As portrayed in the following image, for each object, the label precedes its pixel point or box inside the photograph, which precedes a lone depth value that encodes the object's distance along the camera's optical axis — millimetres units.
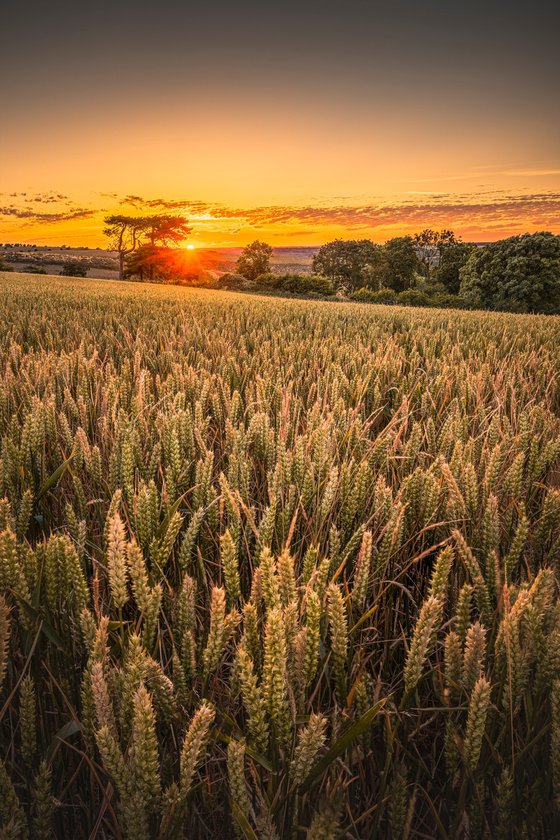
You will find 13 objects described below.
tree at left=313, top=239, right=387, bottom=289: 71375
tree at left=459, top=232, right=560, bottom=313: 43219
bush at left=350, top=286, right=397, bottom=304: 41375
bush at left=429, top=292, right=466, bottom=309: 41844
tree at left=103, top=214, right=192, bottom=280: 64375
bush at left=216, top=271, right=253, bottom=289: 55391
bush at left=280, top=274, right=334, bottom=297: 51906
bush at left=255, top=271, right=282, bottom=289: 55250
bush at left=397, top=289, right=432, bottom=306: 42300
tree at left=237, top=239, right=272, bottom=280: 74312
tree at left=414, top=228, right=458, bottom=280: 75812
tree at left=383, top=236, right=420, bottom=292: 67875
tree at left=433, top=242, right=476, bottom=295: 63500
